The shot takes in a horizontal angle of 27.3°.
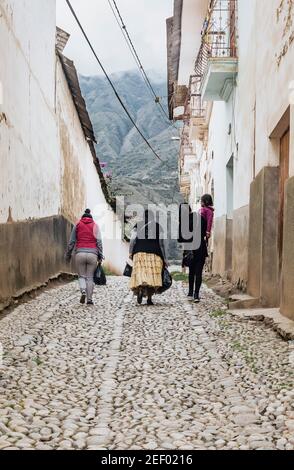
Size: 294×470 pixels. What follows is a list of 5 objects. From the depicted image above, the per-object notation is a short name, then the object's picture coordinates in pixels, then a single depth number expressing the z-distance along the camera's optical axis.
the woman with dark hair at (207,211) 10.34
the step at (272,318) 6.25
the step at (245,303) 8.77
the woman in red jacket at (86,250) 9.99
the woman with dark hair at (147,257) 9.99
